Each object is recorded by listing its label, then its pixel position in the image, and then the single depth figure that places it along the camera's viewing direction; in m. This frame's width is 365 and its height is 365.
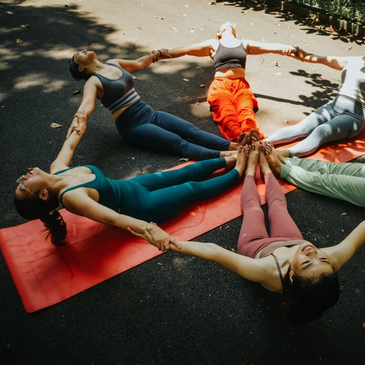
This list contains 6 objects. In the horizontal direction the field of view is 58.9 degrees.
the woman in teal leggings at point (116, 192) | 2.46
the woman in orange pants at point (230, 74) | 4.43
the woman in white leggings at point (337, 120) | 4.04
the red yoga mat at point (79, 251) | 2.80
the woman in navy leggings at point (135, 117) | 3.80
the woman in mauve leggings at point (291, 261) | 2.02
